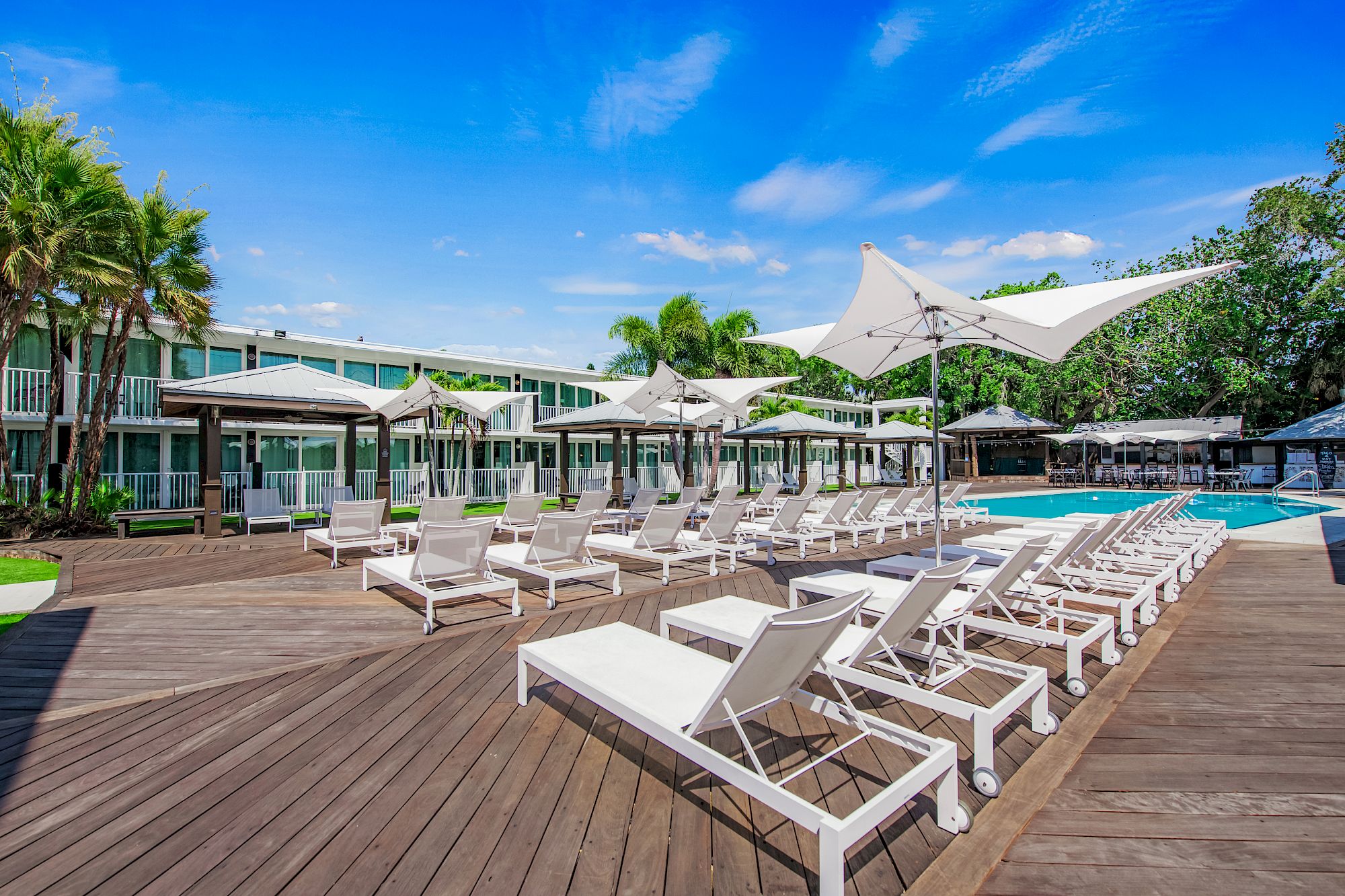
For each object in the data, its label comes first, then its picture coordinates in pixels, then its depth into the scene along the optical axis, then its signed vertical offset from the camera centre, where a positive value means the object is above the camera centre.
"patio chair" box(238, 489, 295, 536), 11.88 -0.87
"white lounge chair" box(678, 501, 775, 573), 7.98 -1.02
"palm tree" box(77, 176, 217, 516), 11.34 +3.71
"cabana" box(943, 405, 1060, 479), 25.42 +0.74
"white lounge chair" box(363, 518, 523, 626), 5.23 -0.95
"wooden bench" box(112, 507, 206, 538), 10.88 -0.87
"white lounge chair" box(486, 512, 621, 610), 6.07 -0.99
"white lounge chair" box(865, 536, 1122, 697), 3.77 -1.16
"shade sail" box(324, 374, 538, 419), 11.31 +1.25
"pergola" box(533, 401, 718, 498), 15.68 +0.97
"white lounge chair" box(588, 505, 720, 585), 7.21 -1.05
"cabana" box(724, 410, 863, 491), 19.61 +0.96
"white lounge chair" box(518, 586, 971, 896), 1.96 -1.08
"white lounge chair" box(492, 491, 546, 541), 9.70 -0.79
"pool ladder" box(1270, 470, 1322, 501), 23.41 -1.12
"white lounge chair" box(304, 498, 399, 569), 8.20 -0.86
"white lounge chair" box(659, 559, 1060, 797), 2.63 -1.10
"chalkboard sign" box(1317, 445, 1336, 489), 26.70 -0.77
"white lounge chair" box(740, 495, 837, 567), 8.98 -1.01
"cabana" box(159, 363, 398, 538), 10.82 +1.18
